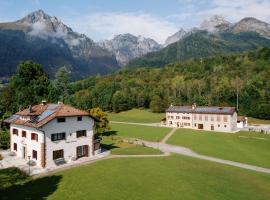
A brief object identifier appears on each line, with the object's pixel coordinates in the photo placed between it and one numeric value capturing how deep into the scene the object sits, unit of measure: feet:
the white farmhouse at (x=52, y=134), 133.90
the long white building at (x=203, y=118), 291.79
